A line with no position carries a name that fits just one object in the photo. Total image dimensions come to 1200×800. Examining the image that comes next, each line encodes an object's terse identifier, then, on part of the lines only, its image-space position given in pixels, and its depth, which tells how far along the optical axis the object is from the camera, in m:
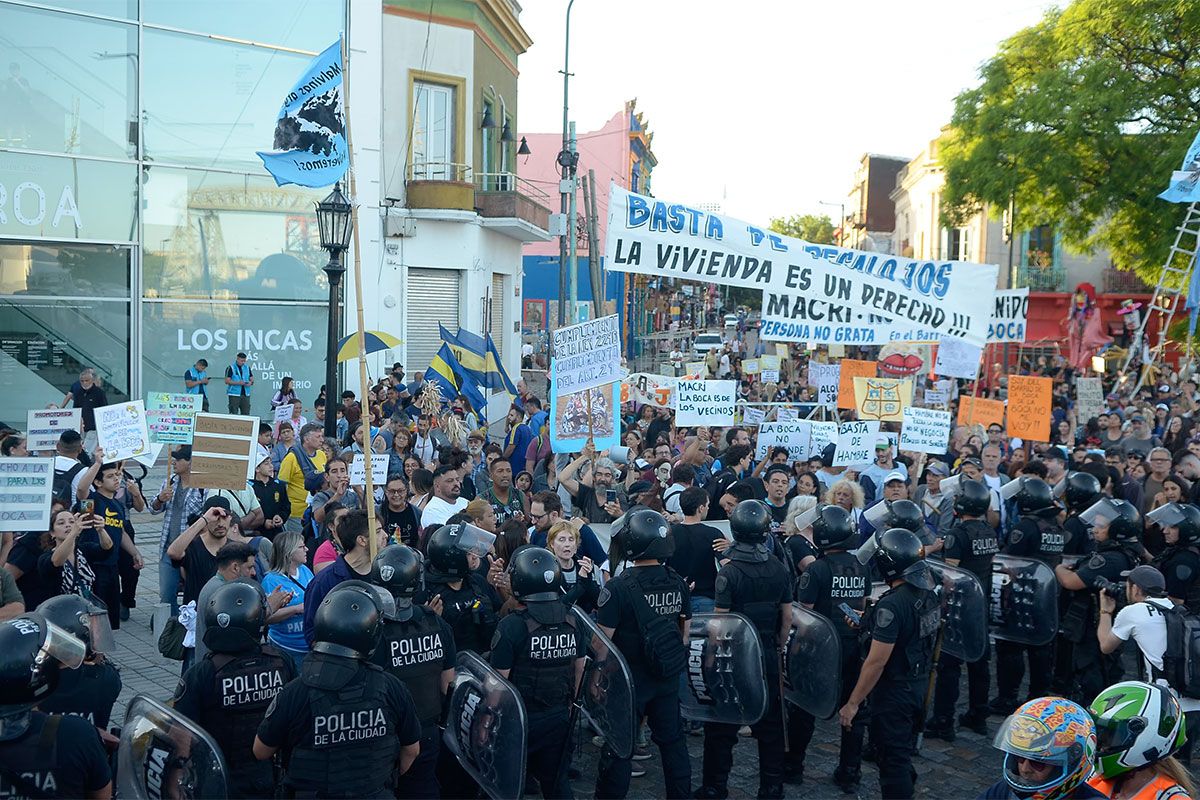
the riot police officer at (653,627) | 6.31
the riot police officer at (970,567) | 7.98
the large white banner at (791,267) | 11.66
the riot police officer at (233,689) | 4.87
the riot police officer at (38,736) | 3.87
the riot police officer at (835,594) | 7.16
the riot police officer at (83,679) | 4.49
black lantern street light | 12.24
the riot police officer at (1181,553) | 6.68
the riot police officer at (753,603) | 6.78
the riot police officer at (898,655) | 6.45
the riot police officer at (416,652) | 5.32
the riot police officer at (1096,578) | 7.56
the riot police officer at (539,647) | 5.65
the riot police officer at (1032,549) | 8.32
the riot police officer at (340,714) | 4.42
